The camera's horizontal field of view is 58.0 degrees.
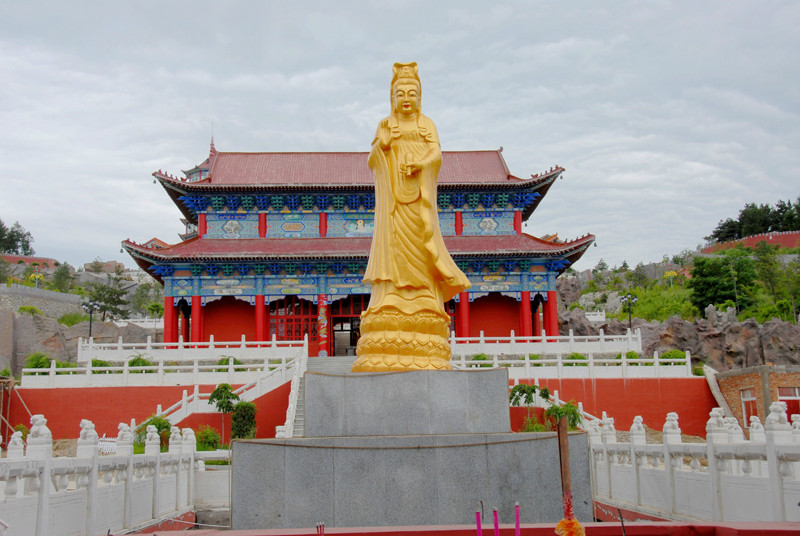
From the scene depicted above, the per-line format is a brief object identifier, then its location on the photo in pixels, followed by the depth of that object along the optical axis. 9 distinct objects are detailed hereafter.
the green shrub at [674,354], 21.30
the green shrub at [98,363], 21.90
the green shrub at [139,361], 20.23
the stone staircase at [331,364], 19.92
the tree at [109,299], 49.12
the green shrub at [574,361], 19.48
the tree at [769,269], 45.09
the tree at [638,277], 62.03
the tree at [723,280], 44.53
